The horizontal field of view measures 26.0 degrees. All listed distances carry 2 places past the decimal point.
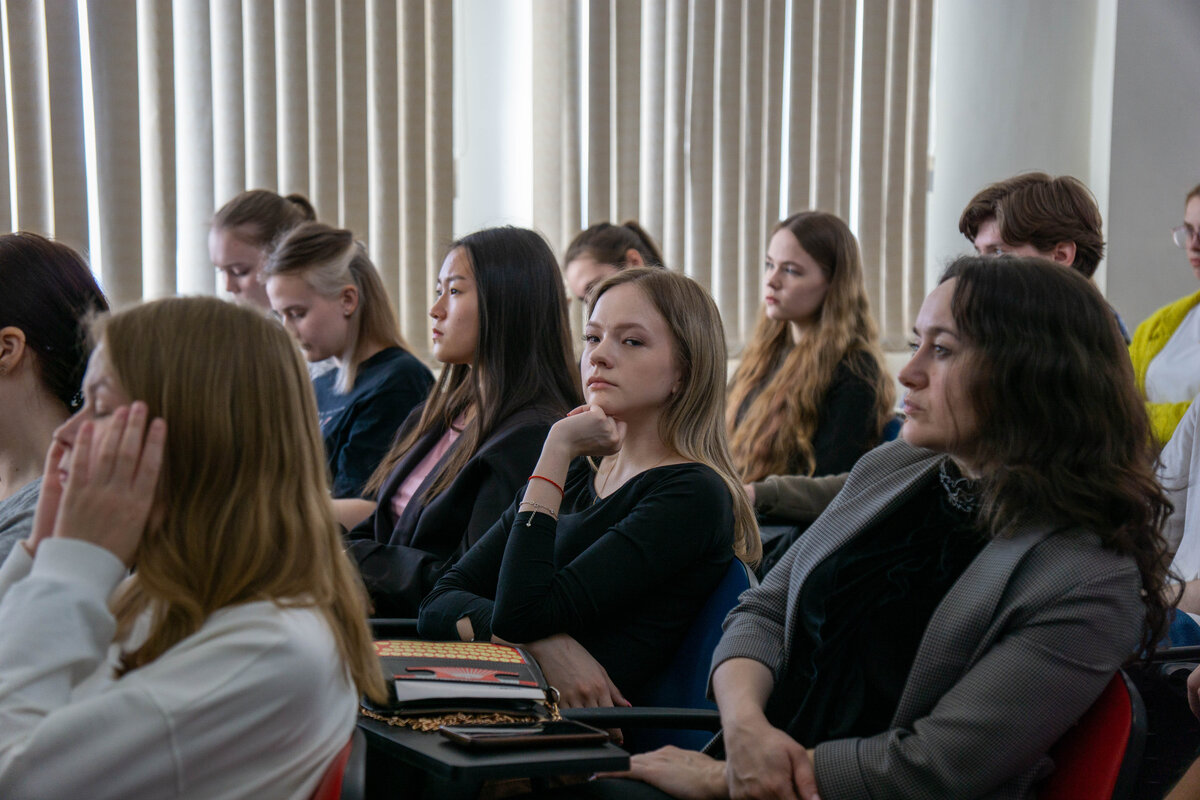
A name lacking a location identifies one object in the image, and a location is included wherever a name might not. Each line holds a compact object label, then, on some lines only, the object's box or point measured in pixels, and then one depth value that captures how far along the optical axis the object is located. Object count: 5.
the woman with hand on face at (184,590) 2.49
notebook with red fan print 2.77
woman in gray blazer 2.71
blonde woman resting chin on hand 3.06
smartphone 2.66
